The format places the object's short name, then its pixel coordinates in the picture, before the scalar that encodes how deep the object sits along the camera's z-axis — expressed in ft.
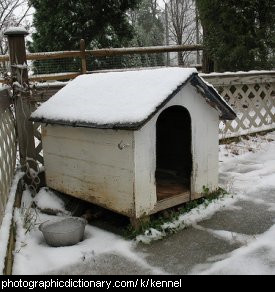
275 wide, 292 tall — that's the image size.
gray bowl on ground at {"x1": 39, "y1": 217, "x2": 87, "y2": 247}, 13.20
